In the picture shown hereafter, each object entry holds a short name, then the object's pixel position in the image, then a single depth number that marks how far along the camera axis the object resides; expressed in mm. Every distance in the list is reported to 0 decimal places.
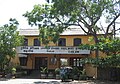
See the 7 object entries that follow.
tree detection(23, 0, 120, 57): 29688
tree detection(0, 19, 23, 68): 34531
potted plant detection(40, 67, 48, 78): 35200
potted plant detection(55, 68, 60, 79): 34650
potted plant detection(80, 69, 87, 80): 31552
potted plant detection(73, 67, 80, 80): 32250
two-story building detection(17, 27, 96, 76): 39375
